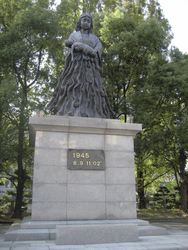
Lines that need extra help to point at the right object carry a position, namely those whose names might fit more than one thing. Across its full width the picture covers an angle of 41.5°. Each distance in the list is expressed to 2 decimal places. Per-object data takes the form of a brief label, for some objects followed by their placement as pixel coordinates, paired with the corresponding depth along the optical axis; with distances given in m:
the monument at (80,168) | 6.39
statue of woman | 7.94
